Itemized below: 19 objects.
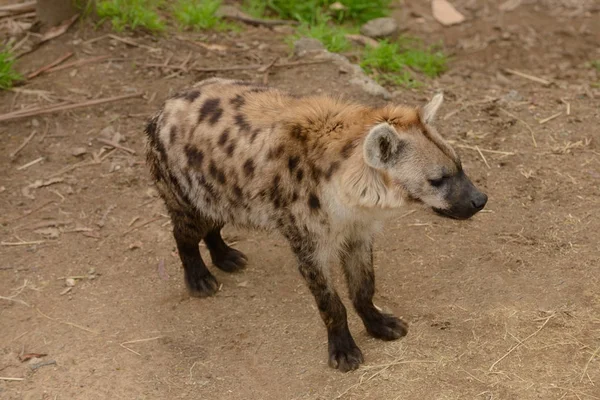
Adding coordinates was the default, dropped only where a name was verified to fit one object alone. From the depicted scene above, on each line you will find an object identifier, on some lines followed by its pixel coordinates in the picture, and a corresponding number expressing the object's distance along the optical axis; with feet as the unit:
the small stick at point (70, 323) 12.58
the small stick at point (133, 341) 12.23
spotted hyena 10.32
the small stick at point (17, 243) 14.37
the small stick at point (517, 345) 11.14
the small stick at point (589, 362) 10.79
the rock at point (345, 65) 17.06
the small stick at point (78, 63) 17.62
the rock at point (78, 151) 16.16
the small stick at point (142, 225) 14.64
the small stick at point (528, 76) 18.55
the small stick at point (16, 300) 13.12
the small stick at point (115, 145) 16.20
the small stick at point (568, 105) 16.91
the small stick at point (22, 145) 16.06
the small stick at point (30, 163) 15.85
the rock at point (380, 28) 20.63
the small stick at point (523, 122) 16.05
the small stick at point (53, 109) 16.43
